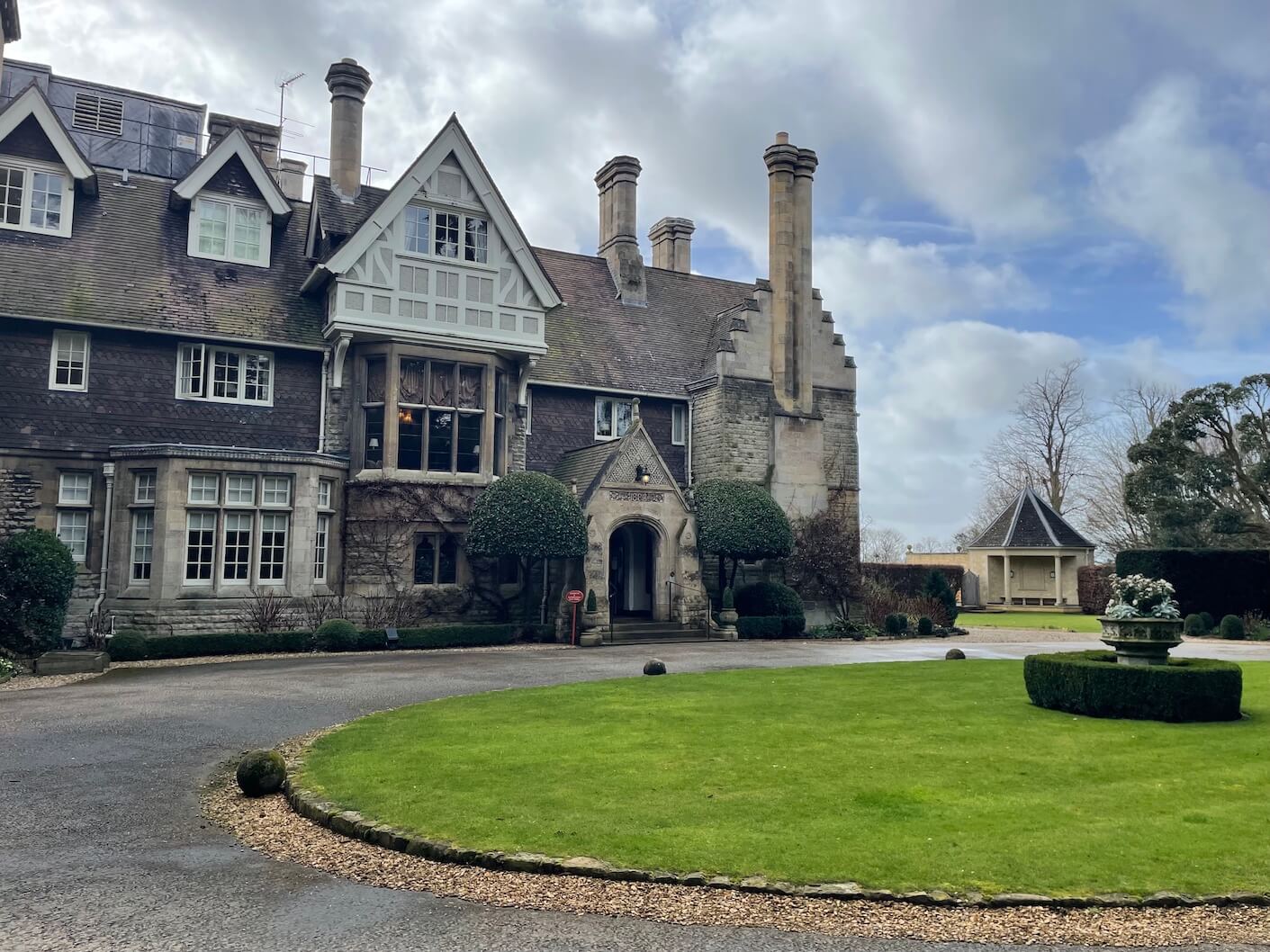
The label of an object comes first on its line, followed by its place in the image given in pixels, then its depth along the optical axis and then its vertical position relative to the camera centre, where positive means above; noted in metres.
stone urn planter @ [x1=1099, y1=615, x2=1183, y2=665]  14.35 -1.06
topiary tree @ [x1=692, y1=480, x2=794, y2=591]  28.88 +1.23
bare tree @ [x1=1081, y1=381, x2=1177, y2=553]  54.38 +3.21
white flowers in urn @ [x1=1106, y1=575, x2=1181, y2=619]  14.80 -0.48
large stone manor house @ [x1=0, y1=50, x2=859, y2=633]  23.45 +4.94
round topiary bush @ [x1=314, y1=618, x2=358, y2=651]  23.17 -1.90
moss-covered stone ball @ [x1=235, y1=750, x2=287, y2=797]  9.40 -2.14
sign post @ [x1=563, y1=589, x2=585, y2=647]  25.33 -0.93
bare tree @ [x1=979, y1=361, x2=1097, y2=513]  58.12 +6.88
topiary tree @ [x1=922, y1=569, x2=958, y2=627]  33.69 -0.95
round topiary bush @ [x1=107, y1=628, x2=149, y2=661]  20.94 -2.01
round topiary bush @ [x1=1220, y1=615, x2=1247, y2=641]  32.34 -1.98
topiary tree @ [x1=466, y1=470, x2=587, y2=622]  25.56 +1.06
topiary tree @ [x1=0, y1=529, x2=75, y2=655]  19.92 -0.80
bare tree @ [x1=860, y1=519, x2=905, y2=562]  92.62 +1.33
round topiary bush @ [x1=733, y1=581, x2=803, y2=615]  29.78 -1.12
